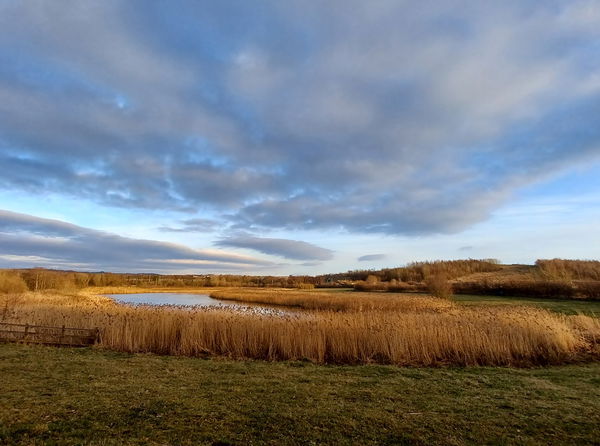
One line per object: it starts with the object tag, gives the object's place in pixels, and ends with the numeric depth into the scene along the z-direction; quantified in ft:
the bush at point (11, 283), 124.52
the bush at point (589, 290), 112.47
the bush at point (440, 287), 109.50
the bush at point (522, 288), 121.90
